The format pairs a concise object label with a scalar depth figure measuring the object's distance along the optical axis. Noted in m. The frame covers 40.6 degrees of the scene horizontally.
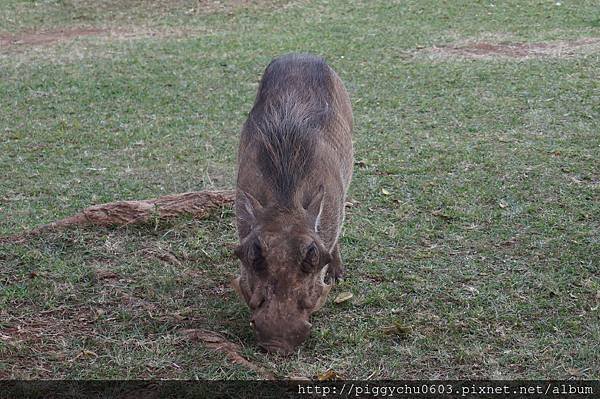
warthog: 3.33
